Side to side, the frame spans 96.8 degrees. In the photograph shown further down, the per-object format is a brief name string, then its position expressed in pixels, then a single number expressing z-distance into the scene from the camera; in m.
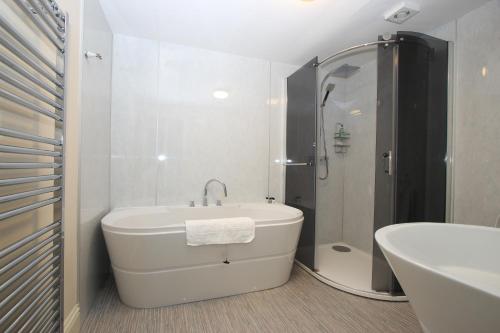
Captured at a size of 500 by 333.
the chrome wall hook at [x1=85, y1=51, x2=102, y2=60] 1.53
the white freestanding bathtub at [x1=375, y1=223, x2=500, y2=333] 0.68
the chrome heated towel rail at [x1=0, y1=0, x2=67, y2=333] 0.82
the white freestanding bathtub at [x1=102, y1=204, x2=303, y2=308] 1.57
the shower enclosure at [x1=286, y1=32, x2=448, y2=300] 1.83
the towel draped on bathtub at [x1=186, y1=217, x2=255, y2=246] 1.65
